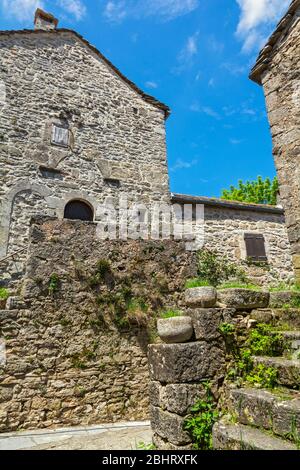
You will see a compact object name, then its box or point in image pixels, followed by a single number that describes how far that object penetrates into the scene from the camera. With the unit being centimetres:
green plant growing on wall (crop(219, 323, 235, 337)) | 314
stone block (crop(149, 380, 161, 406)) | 307
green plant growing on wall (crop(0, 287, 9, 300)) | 475
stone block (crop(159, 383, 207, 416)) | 281
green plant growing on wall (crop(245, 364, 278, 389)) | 267
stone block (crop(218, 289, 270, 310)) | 333
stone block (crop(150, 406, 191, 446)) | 271
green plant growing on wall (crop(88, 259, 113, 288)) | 515
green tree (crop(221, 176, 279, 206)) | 2217
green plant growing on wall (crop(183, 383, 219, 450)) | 267
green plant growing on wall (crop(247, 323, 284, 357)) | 305
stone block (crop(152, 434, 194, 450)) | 269
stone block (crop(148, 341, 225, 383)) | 292
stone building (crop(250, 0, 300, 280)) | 416
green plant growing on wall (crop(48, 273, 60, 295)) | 485
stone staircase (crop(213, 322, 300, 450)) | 214
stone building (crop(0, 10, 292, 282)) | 822
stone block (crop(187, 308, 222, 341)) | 312
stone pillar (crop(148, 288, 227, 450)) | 281
